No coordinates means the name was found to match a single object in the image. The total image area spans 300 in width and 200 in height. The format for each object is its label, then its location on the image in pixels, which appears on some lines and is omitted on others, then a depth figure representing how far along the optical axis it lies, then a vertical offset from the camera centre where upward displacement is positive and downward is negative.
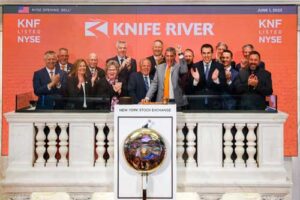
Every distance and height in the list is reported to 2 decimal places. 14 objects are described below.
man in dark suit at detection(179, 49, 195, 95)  5.58 +0.22
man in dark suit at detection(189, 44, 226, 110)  5.61 +0.18
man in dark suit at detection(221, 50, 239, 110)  5.61 +0.23
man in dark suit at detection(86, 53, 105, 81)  5.66 +0.26
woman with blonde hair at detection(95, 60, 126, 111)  5.64 +0.08
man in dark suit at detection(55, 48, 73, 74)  5.66 +0.36
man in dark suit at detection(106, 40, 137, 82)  5.66 +0.36
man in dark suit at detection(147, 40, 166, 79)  5.65 +0.43
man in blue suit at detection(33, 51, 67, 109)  5.65 +0.14
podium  4.50 -0.54
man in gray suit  5.53 +0.12
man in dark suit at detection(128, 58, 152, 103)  5.63 +0.11
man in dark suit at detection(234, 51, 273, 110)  5.58 +0.13
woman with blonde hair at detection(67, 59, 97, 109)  5.61 +0.10
